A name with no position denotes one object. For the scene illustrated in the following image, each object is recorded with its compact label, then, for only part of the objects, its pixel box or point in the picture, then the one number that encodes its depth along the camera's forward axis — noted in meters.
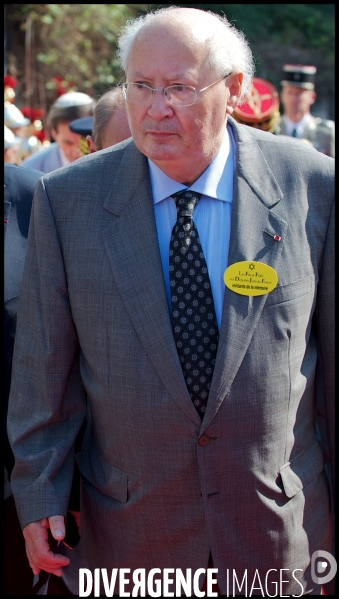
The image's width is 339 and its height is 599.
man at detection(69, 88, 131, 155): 3.45
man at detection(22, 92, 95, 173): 5.61
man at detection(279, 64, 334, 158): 8.63
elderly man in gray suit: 2.25
